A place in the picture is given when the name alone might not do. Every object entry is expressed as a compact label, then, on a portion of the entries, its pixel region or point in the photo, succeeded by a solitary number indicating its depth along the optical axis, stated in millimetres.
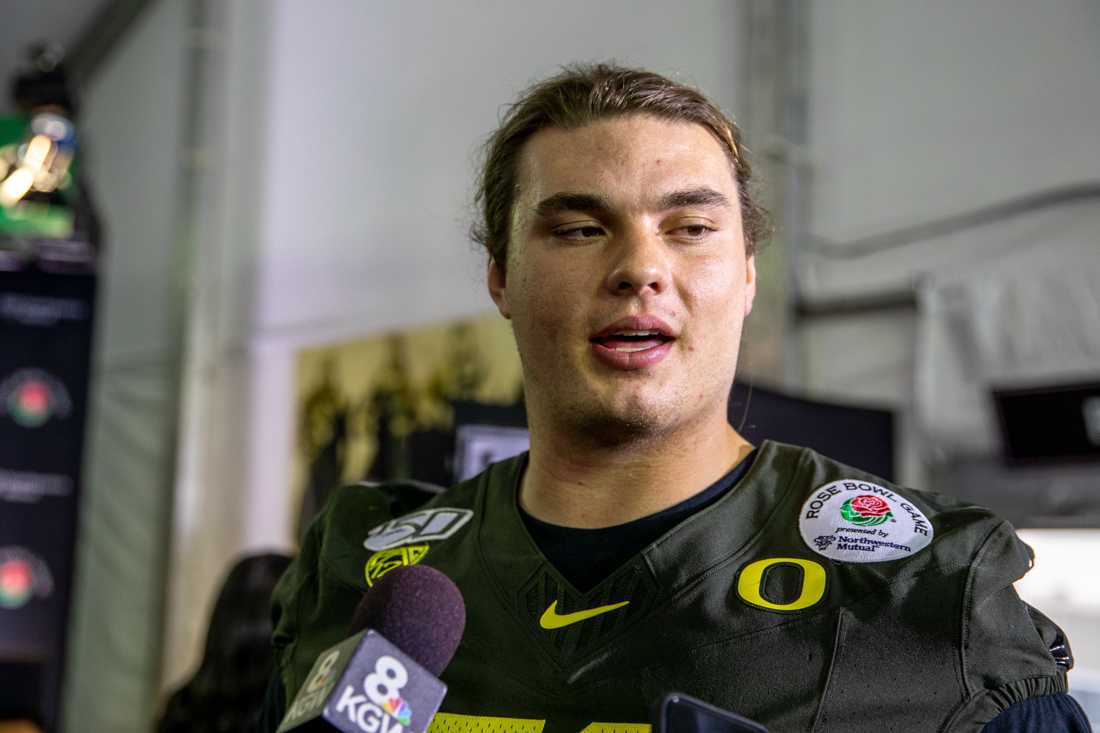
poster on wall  4152
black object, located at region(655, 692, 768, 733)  833
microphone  832
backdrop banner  4832
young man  1081
